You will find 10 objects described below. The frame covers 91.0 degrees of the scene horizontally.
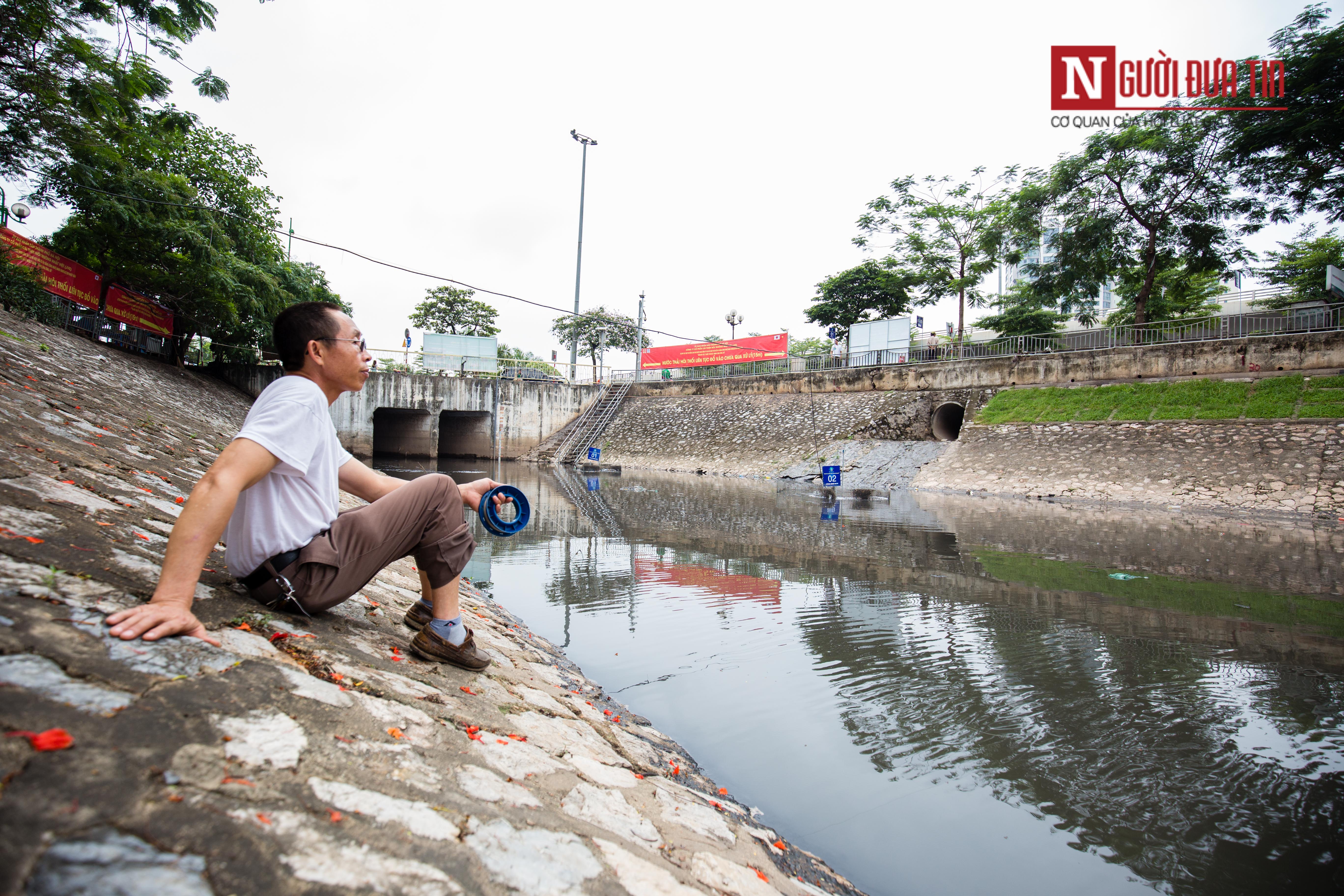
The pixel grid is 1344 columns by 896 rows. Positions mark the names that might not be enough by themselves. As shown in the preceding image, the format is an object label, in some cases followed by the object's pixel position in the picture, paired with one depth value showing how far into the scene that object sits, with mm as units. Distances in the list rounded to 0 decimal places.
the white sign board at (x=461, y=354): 29172
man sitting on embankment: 1822
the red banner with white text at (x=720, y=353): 28188
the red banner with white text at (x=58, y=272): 15109
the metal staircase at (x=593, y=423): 28172
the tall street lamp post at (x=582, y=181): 32188
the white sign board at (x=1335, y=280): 17781
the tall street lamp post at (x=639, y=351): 30891
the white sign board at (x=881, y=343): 25438
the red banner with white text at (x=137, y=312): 19516
